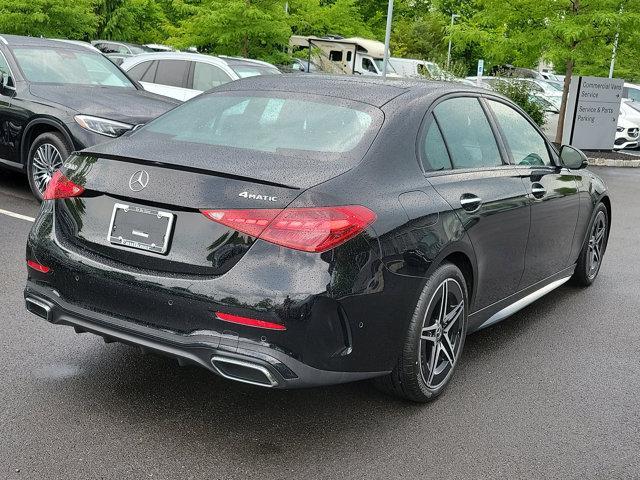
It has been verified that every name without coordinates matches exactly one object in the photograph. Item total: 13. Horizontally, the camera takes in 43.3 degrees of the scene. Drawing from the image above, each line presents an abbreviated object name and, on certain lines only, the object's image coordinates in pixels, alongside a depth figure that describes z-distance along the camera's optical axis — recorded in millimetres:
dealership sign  18616
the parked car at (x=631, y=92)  24781
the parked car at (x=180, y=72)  13109
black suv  8016
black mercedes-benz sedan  3279
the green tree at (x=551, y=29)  16844
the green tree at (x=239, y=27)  20500
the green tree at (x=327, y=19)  25312
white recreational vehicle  33969
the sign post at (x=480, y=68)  25316
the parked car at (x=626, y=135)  20766
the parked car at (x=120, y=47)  28609
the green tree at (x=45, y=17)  23031
